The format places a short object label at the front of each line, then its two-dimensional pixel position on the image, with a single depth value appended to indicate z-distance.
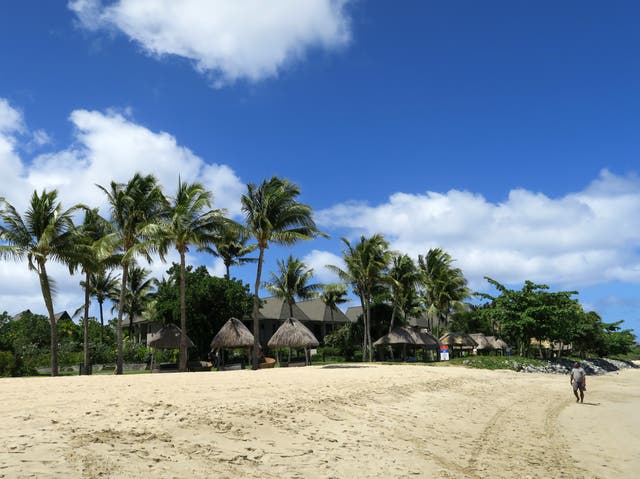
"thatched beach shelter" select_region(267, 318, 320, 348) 26.69
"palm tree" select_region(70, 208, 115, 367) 24.03
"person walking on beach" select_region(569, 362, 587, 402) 17.59
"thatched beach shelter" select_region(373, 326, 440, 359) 38.06
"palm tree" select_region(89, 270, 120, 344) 47.59
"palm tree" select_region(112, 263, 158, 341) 47.43
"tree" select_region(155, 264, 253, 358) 33.72
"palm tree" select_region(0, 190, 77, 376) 22.53
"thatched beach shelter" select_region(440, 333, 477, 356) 46.59
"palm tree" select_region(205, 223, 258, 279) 44.62
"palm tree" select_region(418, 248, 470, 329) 44.44
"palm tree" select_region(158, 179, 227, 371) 23.95
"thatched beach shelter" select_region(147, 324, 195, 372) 26.91
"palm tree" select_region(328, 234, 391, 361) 35.28
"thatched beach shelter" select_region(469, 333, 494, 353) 49.12
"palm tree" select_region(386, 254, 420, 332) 39.62
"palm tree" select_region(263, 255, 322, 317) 41.53
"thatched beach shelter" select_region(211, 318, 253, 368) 26.75
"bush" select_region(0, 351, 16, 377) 21.50
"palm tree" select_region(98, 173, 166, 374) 24.64
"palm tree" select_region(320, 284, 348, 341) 44.47
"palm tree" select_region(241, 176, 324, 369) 24.42
